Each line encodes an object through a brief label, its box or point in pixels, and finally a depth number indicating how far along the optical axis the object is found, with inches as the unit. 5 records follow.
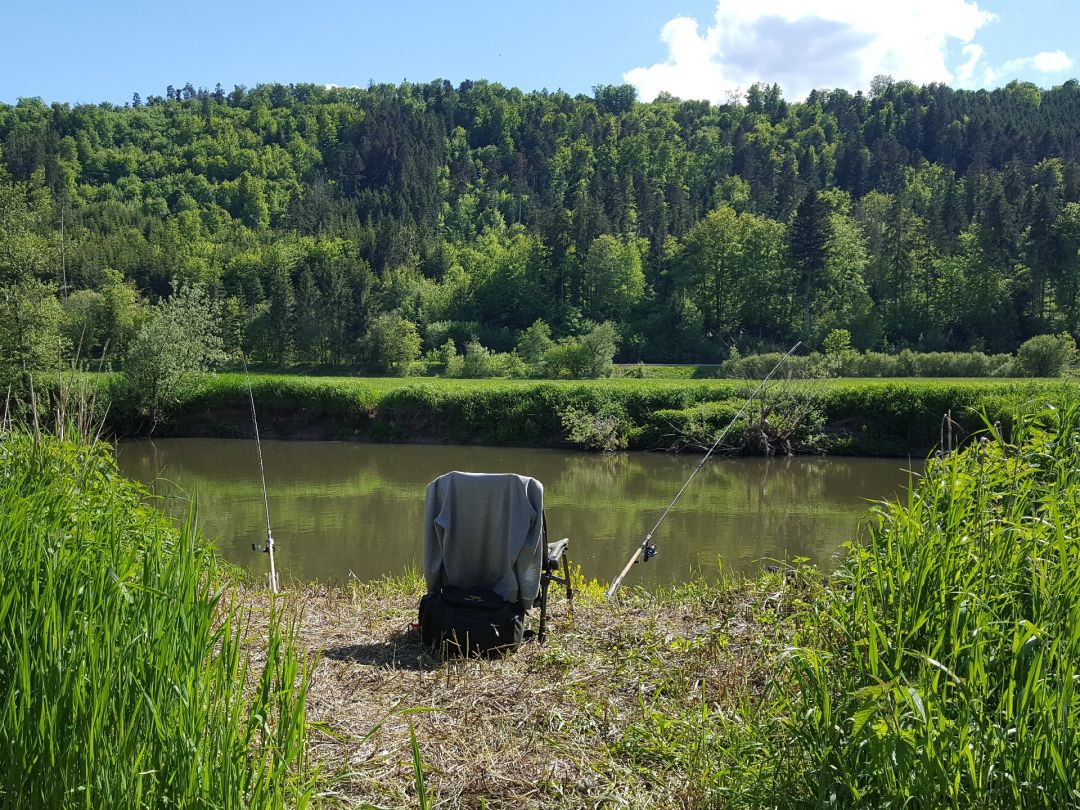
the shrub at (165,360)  1095.0
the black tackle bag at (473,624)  203.5
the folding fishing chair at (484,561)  205.6
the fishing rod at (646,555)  257.3
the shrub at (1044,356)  1261.1
